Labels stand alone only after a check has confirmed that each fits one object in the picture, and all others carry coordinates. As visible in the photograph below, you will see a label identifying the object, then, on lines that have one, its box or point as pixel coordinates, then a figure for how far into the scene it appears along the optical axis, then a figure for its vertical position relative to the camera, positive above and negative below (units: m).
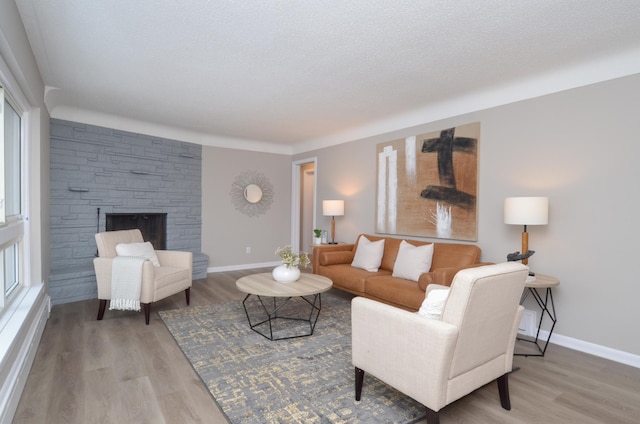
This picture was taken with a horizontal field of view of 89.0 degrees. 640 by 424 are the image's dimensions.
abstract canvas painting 3.57 +0.27
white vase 3.20 -0.69
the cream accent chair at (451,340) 1.54 -0.69
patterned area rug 1.84 -1.18
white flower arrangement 3.19 -0.53
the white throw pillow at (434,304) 1.70 -0.53
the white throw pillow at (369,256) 4.02 -0.63
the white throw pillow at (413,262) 3.48 -0.61
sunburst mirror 5.86 +0.20
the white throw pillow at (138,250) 3.54 -0.54
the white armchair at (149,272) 3.20 -0.75
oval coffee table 2.91 -1.17
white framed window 2.20 +0.01
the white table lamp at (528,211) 2.73 -0.03
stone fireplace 4.09 +0.18
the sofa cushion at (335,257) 4.28 -0.70
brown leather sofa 3.03 -0.77
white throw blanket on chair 3.17 -0.80
